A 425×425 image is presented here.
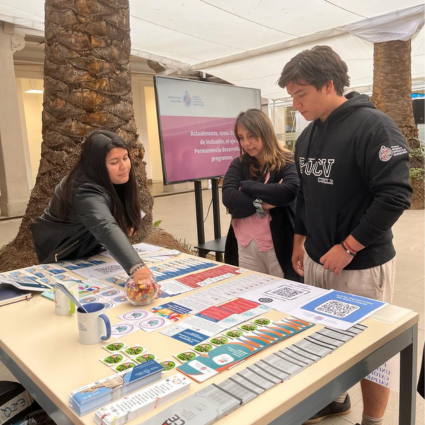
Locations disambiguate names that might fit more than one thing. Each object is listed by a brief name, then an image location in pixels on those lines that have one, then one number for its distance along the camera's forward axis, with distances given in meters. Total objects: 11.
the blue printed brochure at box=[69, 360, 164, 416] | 0.92
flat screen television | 3.01
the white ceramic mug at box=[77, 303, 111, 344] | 1.21
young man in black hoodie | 1.55
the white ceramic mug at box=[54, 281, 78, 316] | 1.46
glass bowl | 1.48
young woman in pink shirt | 2.29
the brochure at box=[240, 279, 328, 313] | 1.46
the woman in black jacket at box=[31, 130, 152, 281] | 1.72
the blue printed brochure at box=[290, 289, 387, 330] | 1.31
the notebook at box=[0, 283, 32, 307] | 1.60
